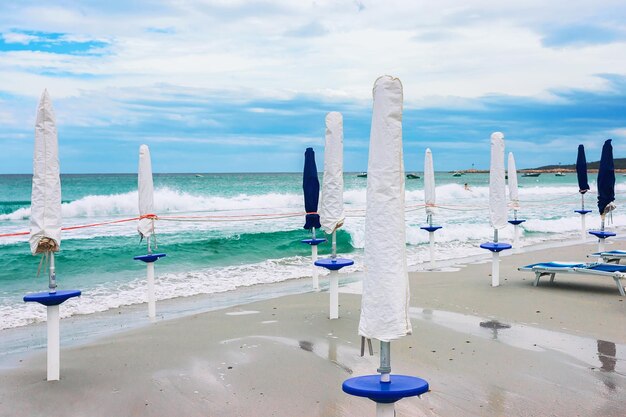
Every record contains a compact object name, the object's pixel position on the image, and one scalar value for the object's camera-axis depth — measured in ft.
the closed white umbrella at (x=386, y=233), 12.48
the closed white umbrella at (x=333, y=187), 28.96
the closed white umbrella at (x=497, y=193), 36.52
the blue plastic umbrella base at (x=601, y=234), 44.19
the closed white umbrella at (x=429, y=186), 45.68
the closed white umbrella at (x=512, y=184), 52.01
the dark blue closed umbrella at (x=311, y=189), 32.27
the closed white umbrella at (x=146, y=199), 32.01
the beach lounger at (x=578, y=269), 34.35
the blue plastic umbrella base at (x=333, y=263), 28.73
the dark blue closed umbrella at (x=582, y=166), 55.47
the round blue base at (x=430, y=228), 45.84
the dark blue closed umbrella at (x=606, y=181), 42.16
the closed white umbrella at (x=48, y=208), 21.80
